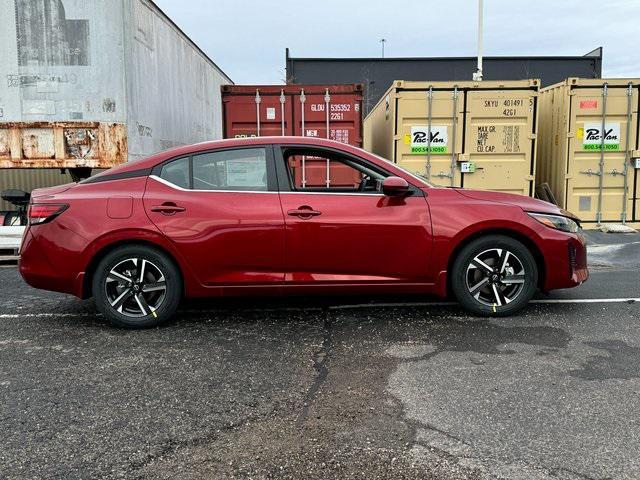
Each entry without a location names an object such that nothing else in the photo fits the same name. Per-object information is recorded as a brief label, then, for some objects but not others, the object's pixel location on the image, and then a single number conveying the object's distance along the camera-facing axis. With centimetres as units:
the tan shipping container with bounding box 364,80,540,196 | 972
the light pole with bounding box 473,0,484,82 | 1380
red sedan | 476
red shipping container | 1002
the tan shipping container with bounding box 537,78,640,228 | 992
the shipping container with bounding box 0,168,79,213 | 948
